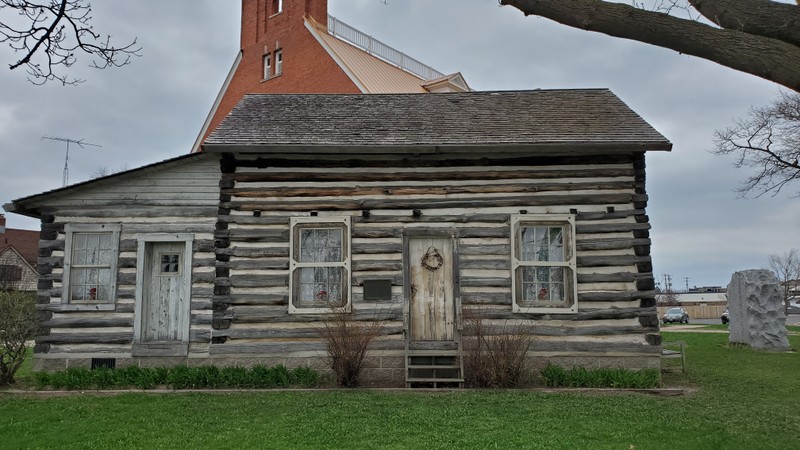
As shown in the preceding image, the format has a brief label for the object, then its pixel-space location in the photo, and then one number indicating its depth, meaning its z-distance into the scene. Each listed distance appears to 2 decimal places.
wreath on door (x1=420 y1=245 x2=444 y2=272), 10.52
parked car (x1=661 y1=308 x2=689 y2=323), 42.12
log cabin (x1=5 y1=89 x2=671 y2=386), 10.30
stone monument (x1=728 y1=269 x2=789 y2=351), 16.67
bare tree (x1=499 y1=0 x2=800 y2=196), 4.92
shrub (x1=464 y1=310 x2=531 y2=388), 9.42
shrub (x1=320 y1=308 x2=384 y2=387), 9.49
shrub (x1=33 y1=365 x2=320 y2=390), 9.70
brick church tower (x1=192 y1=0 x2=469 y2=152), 23.84
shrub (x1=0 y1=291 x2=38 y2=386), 9.85
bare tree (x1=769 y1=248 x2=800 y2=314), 56.30
